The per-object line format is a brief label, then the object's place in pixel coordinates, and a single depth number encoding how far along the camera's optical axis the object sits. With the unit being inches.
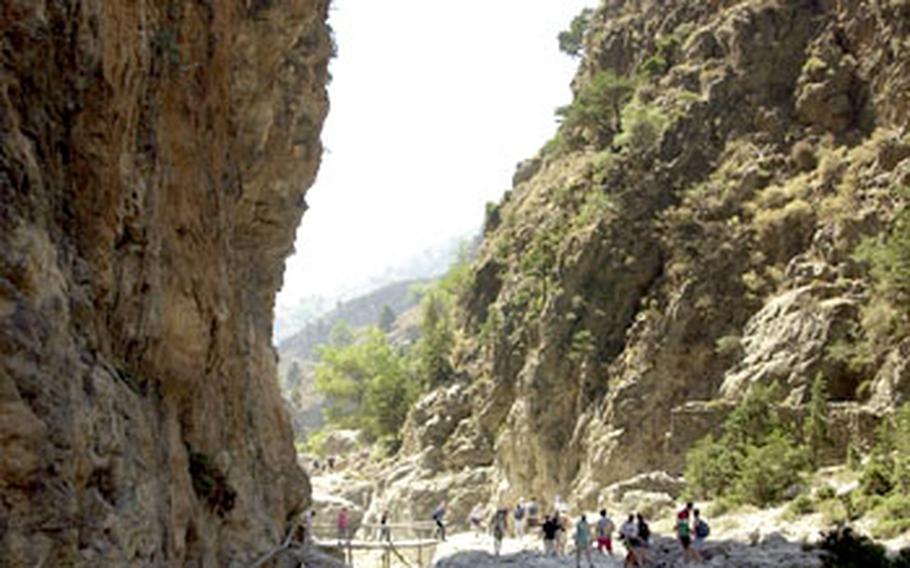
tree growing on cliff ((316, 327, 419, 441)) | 2502.5
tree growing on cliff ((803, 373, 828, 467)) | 1110.4
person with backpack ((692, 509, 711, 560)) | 808.1
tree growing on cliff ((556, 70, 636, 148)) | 1995.6
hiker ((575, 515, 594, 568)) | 807.1
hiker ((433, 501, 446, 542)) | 1123.9
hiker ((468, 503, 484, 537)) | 1270.9
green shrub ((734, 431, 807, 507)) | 1048.2
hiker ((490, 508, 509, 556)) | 969.7
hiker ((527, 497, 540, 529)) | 1188.4
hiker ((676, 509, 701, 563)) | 800.9
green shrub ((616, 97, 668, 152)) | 1713.8
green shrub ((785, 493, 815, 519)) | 943.7
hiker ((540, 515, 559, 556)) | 907.4
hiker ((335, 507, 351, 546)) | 1149.4
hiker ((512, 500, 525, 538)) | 1148.5
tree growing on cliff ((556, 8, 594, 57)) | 2741.1
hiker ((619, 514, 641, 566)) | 780.0
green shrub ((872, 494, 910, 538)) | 784.7
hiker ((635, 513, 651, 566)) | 791.7
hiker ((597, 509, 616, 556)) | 873.5
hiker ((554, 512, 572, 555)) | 951.0
